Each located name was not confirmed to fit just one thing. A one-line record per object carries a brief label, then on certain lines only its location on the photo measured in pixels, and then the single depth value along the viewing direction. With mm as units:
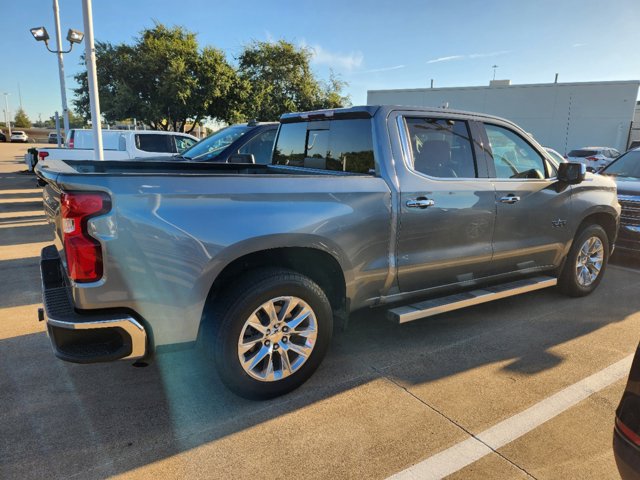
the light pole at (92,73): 7566
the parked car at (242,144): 7359
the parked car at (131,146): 11570
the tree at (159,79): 21062
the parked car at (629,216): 6320
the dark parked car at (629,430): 1671
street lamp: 13727
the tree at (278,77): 26406
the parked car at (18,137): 56406
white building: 29047
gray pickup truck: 2357
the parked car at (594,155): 21047
